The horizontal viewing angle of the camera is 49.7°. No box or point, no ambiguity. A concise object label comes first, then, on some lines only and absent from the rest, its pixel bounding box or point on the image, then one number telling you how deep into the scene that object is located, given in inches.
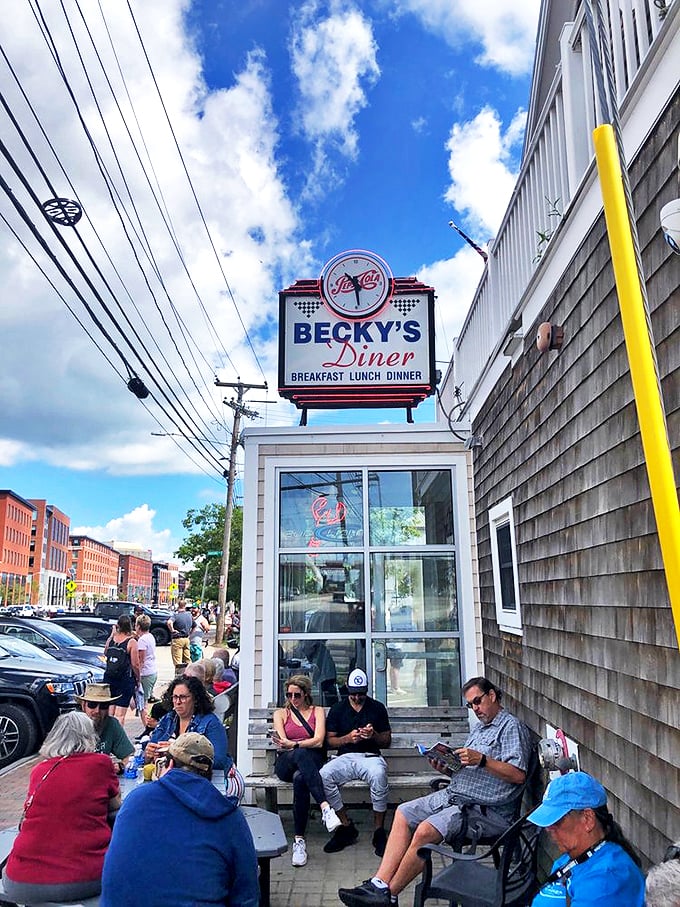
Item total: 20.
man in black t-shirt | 198.7
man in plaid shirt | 151.6
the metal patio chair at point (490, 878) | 129.0
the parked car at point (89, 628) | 692.1
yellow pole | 55.1
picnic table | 143.1
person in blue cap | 91.3
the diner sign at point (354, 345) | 287.3
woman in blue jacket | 179.3
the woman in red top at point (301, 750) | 195.6
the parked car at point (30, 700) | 309.7
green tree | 1509.6
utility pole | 956.0
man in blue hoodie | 91.0
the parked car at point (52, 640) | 475.5
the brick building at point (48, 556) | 3806.6
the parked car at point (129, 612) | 1025.5
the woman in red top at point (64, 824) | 118.4
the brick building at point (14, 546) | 3009.4
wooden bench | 212.8
